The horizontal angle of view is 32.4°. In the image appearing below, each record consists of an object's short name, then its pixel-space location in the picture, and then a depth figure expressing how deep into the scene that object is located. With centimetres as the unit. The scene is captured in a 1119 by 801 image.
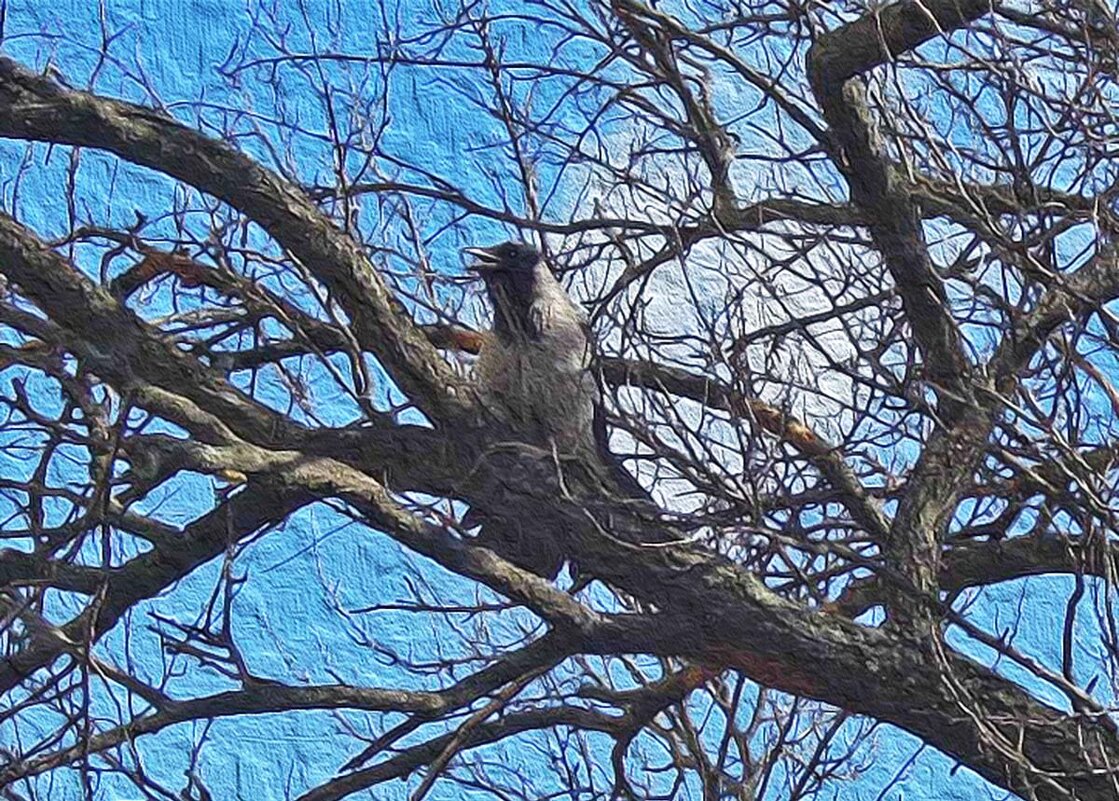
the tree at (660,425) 323
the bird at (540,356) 419
